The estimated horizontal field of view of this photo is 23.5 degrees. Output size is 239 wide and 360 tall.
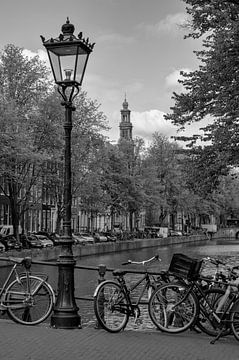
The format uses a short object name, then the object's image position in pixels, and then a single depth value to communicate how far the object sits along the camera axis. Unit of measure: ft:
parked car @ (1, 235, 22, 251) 136.56
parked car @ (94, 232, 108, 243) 208.69
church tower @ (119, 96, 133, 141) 449.48
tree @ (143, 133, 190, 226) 245.49
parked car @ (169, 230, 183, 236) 289.53
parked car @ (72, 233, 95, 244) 189.55
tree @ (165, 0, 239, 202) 65.05
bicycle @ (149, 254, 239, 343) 28.63
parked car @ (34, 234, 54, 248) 163.97
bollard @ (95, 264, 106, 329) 29.77
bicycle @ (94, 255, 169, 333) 29.25
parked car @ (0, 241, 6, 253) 132.03
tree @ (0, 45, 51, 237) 128.77
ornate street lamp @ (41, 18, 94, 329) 29.53
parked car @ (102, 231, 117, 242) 217.15
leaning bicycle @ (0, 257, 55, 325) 31.04
